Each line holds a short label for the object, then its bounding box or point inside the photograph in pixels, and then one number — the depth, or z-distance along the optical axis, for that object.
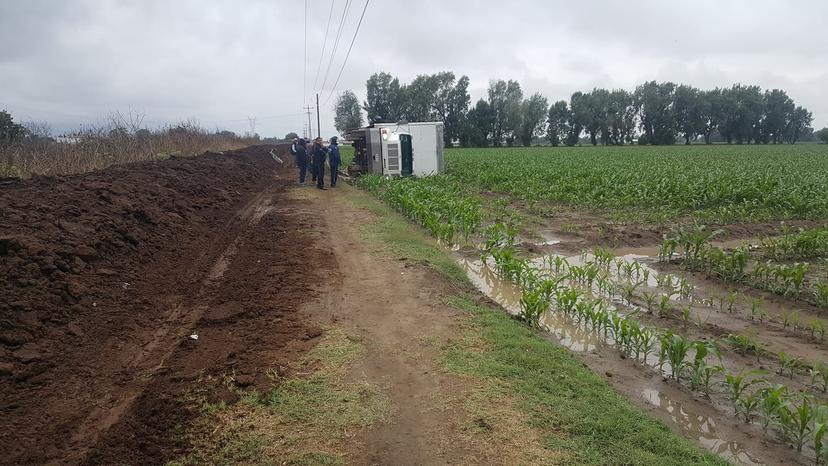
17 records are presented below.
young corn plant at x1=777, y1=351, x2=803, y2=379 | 4.40
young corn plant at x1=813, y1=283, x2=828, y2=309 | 5.85
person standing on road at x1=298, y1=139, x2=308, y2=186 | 19.75
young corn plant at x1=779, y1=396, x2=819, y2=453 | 3.30
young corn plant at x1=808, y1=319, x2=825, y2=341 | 5.01
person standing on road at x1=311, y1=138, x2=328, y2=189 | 18.17
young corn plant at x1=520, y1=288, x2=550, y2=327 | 5.64
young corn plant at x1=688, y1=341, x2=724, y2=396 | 4.10
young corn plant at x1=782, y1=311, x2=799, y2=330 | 5.36
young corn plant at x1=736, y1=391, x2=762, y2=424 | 3.73
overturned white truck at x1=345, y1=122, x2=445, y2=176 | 19.66
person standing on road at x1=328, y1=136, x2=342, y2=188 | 18.14
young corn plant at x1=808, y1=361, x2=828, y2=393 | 4.01
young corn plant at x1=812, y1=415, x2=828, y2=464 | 3.07
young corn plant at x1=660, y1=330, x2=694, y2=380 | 4.27
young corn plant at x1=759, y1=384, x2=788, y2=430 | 3.48
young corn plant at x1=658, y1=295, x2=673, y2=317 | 5.72
